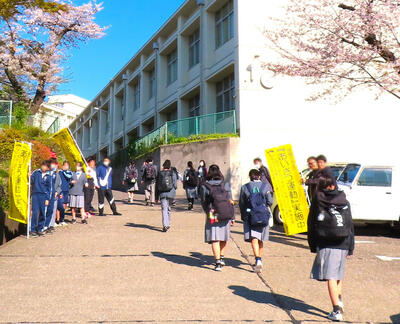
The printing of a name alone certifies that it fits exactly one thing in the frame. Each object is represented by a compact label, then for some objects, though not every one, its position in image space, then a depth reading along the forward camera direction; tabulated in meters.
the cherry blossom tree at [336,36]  13.48
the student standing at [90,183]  12.15
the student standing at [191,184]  15.02
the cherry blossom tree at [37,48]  24.84
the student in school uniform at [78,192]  11.32
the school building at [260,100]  19.75
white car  9.84
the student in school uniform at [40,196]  9.40
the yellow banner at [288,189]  8.96
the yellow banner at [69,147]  11.98
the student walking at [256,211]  6.72
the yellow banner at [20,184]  9.09
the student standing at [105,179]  12.69
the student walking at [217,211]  6.69
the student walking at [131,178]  17.25
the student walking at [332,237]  4.46
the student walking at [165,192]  10.17
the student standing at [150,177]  15.70
